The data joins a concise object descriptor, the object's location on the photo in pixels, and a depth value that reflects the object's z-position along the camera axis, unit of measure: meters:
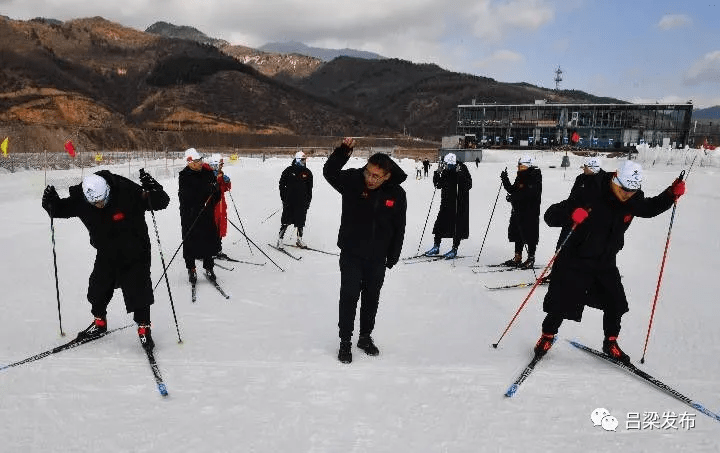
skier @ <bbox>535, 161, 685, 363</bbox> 3.83
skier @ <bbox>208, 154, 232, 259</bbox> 6.72
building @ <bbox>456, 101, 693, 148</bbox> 60.09
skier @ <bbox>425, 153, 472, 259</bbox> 8.26
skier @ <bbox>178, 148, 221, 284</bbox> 6.32
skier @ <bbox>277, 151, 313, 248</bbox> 8.89
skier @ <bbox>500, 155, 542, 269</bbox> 7.47
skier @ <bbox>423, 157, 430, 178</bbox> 27.05
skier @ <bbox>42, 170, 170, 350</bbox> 3.96
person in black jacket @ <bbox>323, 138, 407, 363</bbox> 3.80
